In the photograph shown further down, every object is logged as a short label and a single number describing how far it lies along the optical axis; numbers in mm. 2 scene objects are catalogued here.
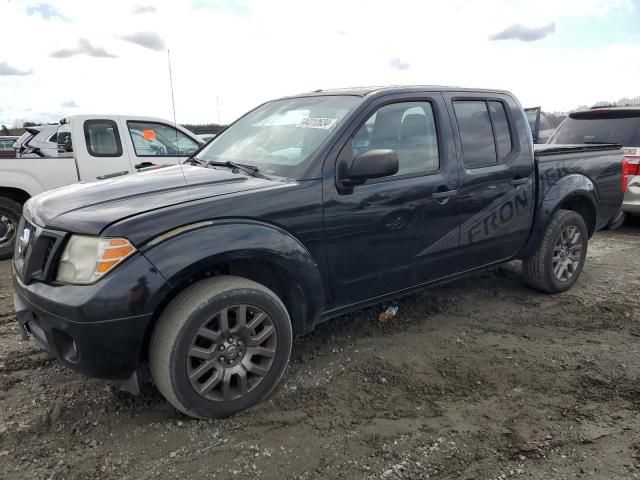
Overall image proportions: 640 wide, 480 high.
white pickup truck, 6391
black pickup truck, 2449
